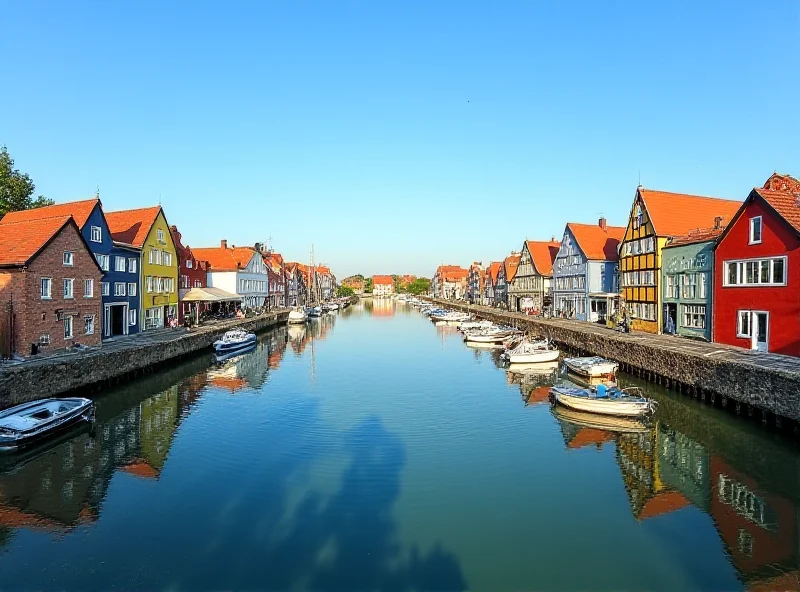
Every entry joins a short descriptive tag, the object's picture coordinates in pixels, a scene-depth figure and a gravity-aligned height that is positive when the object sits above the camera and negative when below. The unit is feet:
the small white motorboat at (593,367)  96.58 -14.62
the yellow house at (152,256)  140.36 +11.01
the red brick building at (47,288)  83.71 +1.20
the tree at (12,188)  145.38 +31.25
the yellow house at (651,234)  128.77 +14.85
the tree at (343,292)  629.27 +0.96
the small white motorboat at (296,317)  245.65 -11.56
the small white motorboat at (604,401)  71.41 -15.75
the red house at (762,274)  83.10 +3.06
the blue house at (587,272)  171.90 +6.96
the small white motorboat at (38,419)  57.21 -14.99
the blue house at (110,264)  113.29 +7.39
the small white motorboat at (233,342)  133.39 -13.10
